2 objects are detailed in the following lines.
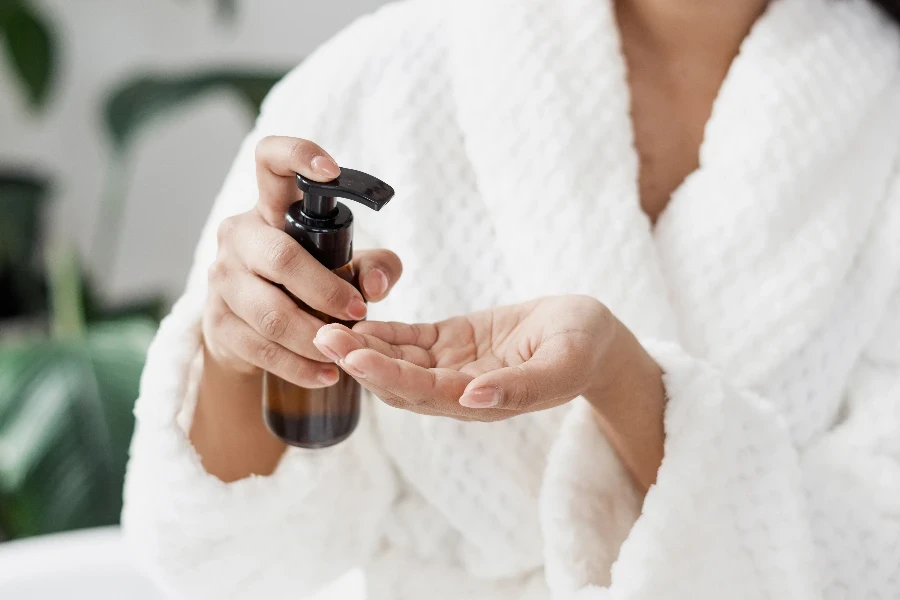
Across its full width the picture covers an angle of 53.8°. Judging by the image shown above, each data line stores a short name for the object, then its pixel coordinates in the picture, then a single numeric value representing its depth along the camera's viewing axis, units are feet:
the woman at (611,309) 2.32
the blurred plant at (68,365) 4.16
